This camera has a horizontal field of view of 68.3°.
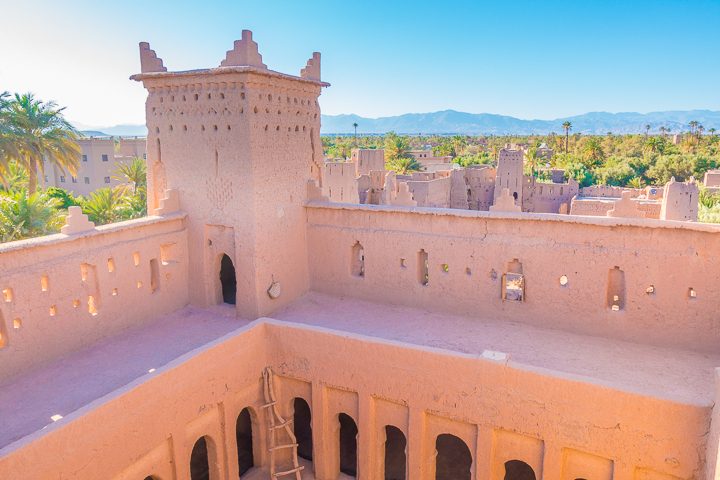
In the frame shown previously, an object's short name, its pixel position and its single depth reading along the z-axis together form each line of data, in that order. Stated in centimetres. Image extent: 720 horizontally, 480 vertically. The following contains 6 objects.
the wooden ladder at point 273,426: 1056
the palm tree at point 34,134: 2064
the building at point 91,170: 4025
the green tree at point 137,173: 2665
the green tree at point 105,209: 2041
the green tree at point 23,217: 1576
